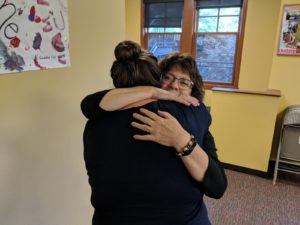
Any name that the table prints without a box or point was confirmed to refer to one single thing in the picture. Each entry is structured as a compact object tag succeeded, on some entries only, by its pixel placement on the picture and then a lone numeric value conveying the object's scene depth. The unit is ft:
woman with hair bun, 2.46
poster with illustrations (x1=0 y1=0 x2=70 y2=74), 3.12
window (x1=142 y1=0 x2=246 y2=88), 13.33
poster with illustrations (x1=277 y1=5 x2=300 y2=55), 8.30
